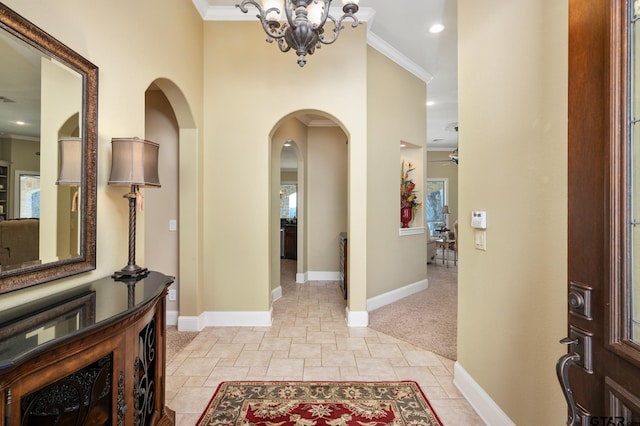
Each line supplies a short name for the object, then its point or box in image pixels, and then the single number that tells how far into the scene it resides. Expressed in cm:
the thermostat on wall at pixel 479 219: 189
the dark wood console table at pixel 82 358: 87
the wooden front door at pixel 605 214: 73
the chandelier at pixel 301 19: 190
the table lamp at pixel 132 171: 170
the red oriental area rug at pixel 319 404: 188
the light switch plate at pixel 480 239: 190
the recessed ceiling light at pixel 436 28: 363
